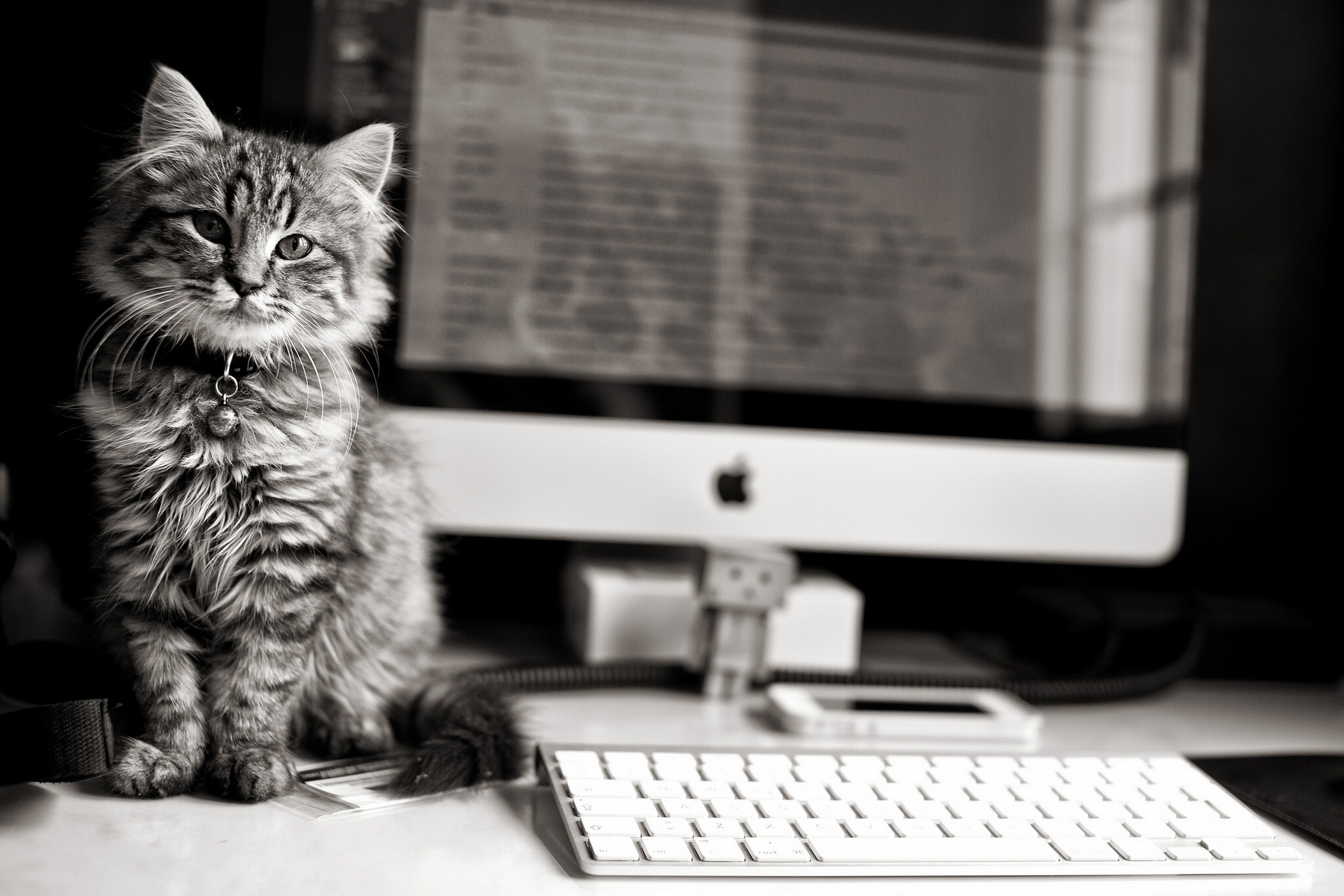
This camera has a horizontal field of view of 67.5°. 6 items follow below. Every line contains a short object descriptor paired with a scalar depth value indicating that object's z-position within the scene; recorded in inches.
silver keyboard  20.4
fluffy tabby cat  24.6
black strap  21.4
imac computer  35.4
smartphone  31.6
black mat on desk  25.5
